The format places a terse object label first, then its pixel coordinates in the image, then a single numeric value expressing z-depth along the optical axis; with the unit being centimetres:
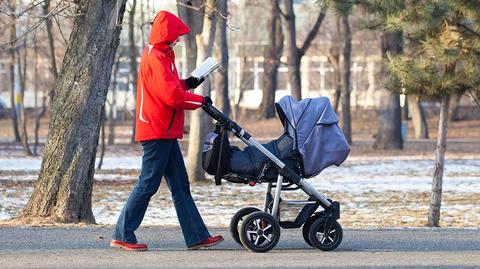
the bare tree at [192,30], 2242
